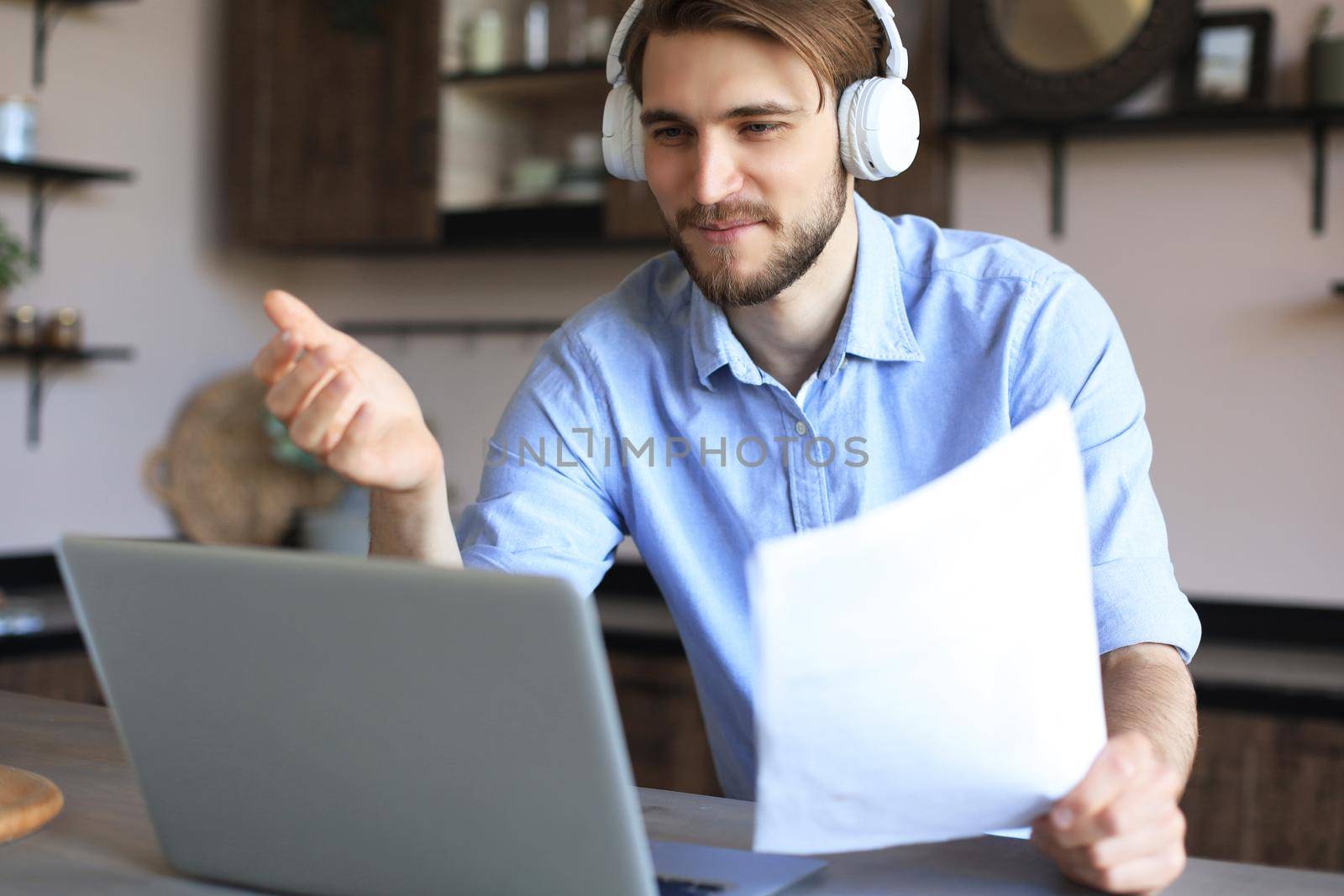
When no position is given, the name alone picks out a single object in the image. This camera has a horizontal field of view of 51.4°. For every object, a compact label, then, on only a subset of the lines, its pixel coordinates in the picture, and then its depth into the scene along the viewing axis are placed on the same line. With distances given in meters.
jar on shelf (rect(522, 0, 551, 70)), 3.24
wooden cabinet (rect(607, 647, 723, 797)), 2.76
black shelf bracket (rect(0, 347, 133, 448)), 3.12
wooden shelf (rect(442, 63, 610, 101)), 3.18
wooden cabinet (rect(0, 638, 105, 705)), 2.64
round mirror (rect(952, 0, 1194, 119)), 2.69
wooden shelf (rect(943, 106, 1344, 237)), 2.60
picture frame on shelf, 2.63
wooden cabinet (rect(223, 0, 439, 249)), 3.32
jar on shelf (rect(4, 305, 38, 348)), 3.02
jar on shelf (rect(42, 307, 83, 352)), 3.07
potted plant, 2.88
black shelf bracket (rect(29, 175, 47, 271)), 3.16
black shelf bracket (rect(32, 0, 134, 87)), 3.14
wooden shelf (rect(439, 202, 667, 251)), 3.14
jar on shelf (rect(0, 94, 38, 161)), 2.99
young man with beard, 1.36
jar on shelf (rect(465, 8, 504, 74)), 3.27
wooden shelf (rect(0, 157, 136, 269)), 3.03
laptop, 0.67
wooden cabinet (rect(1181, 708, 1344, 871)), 2.28
